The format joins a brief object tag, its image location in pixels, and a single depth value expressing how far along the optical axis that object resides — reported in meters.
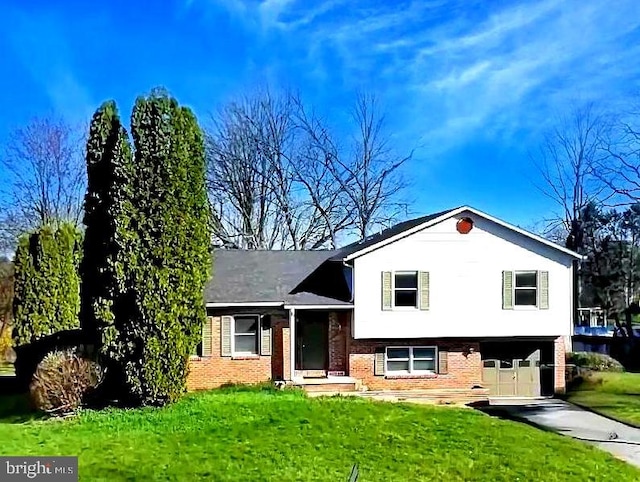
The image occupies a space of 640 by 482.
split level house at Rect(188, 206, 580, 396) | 19.66
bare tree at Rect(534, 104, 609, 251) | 40.81
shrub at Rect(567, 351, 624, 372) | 23.94
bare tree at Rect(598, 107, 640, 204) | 26.11
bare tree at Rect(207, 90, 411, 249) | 35.91
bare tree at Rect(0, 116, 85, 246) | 34.16
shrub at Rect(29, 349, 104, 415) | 14.13
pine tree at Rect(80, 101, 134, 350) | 14.81
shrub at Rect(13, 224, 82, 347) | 21.11
